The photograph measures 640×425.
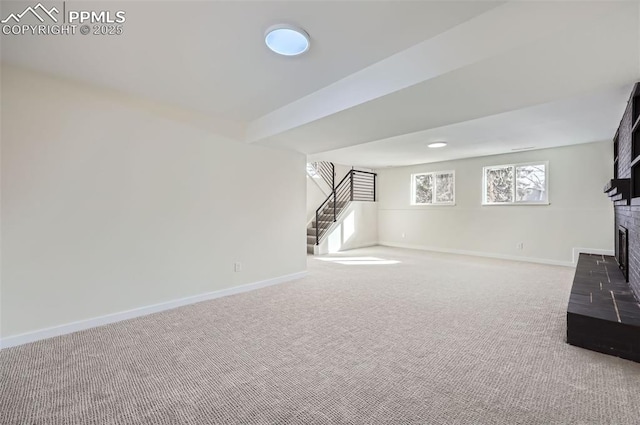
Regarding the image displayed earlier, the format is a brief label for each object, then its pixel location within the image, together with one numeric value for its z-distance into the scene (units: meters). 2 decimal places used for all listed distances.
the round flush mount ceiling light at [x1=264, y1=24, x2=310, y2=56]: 1.86
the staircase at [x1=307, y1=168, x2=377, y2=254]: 7.70
